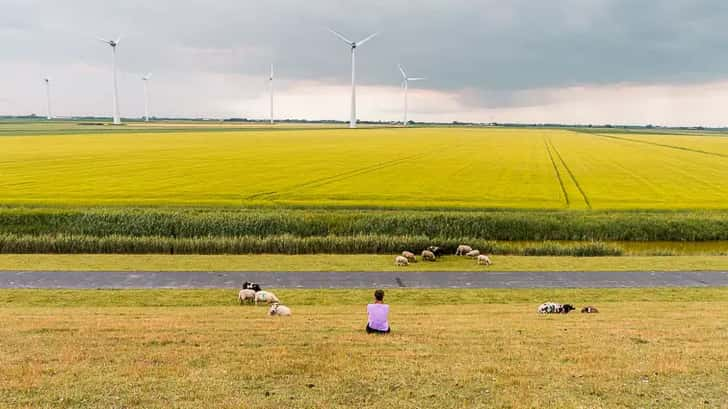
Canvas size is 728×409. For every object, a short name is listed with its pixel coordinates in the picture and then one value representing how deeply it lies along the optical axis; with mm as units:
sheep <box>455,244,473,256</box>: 33750
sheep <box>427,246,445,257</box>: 33406
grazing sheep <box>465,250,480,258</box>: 32972
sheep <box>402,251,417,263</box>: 31856
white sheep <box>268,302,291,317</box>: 19422
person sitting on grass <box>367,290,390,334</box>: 15109
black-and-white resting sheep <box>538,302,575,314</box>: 20391
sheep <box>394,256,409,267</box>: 30547
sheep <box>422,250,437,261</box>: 32219
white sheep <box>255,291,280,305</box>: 22344
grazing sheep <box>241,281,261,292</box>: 23781
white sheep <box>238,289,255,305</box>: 22688
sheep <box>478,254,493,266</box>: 30906
